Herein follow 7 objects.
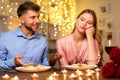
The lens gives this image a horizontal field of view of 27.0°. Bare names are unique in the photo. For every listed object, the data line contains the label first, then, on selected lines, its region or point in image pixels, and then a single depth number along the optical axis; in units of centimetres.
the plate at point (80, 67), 148
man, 183
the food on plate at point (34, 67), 139
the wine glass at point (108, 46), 113
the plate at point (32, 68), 137
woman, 196
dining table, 114
